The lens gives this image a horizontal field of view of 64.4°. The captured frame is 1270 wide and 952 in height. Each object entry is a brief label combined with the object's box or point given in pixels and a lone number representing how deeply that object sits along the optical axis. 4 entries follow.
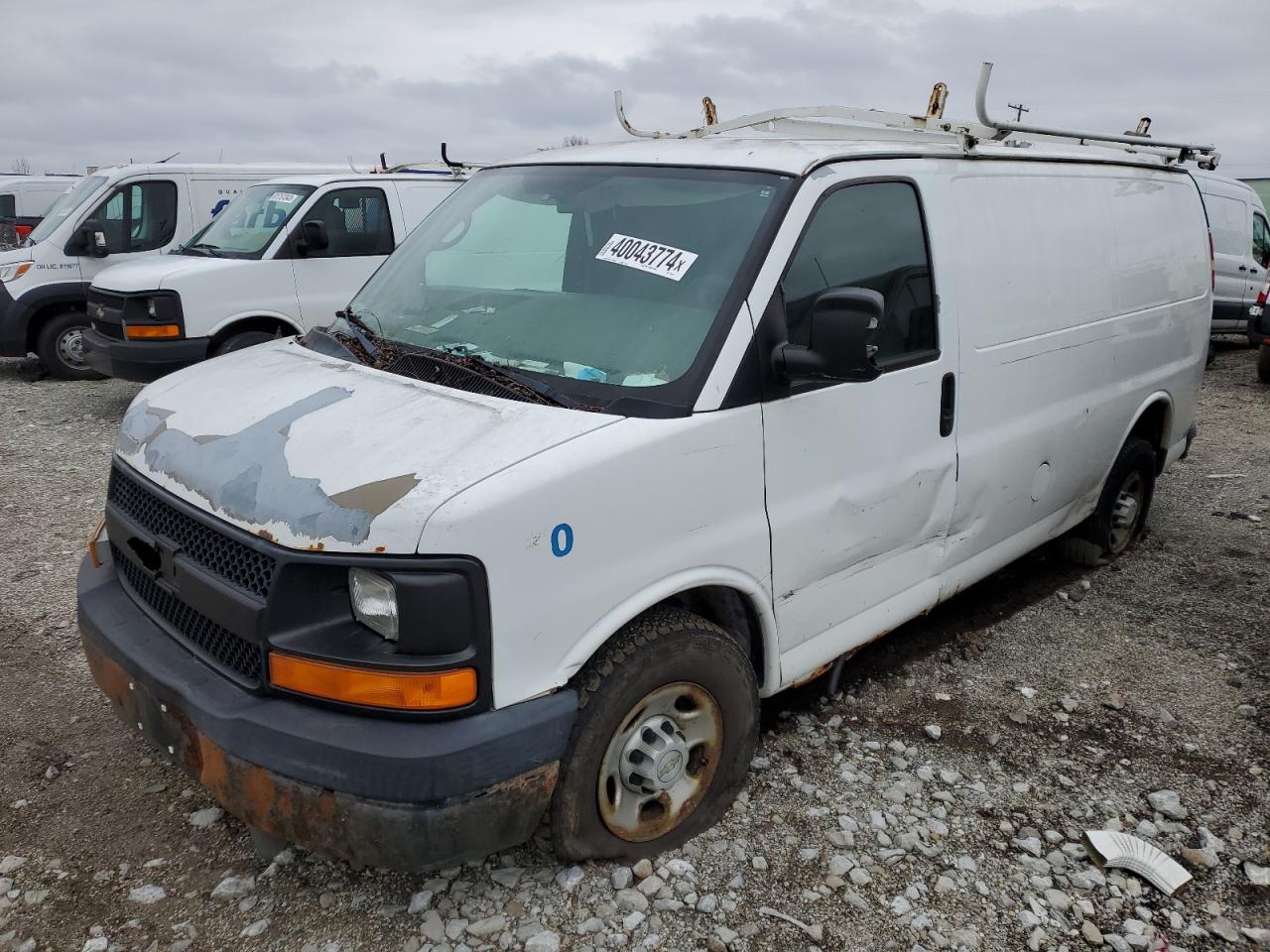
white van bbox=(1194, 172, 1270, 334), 12.41
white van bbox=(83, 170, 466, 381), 8.07
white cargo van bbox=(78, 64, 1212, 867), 2.38
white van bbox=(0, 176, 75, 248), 16.50
